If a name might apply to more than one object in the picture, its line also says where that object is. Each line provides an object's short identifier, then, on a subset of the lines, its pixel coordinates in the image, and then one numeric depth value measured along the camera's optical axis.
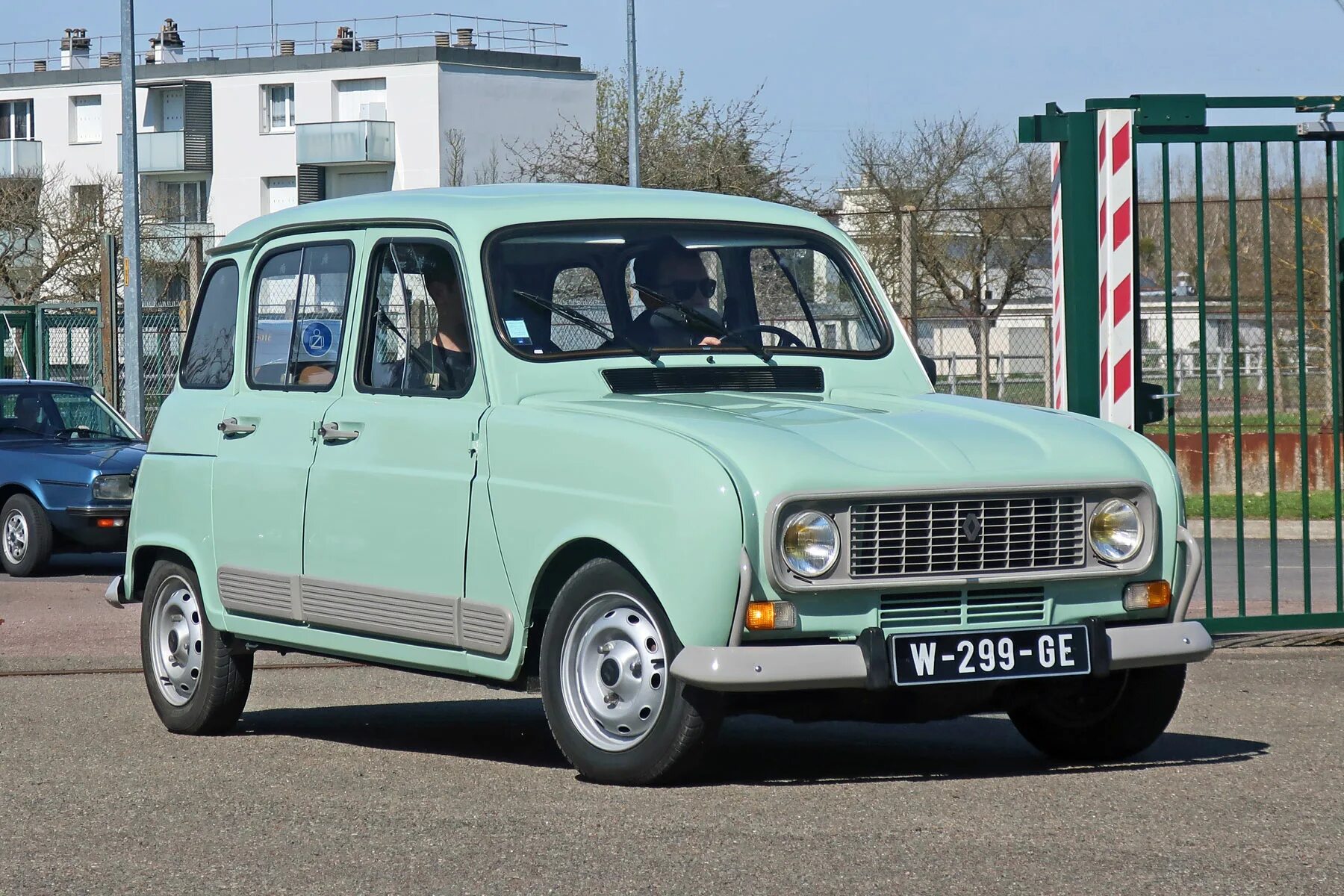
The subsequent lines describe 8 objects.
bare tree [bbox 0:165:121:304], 48.62
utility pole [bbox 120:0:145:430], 23.58
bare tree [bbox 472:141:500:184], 69.19
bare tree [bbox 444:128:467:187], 68.98
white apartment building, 70.88
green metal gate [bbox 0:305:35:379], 25.48
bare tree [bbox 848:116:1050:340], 44.72
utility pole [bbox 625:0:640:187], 30.41
